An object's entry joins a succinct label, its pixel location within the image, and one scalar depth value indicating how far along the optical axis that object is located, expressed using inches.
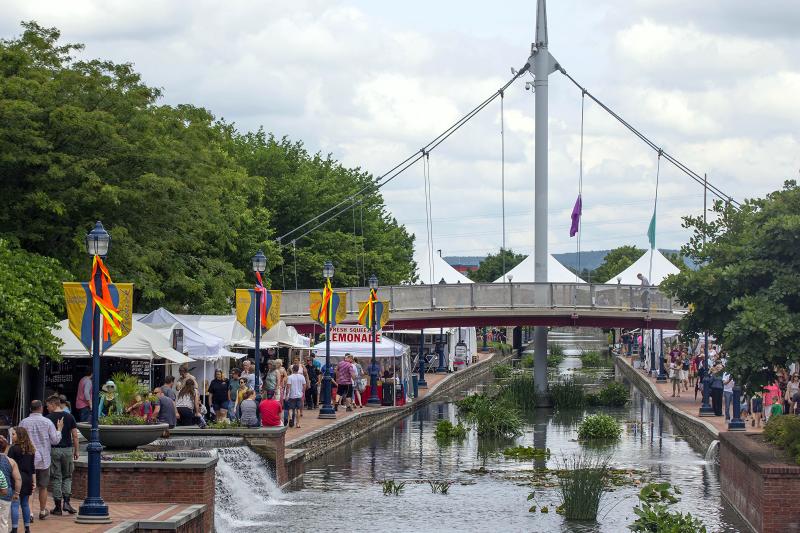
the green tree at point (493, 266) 7047.2
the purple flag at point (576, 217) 2297.0
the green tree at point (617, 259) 6996.1
